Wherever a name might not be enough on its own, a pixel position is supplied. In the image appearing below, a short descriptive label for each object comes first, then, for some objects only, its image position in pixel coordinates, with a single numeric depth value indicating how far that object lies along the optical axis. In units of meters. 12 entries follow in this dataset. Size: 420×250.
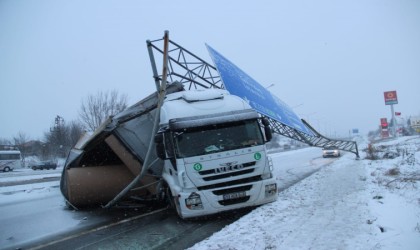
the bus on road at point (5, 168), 46.91
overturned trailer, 9.25
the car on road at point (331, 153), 35.28
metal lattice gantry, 12.41
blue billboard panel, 12.62
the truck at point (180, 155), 7.20
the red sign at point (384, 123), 77.94
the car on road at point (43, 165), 49.03
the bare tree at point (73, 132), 55.80
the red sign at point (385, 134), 79.70
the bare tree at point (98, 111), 45.62
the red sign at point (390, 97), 74.78
